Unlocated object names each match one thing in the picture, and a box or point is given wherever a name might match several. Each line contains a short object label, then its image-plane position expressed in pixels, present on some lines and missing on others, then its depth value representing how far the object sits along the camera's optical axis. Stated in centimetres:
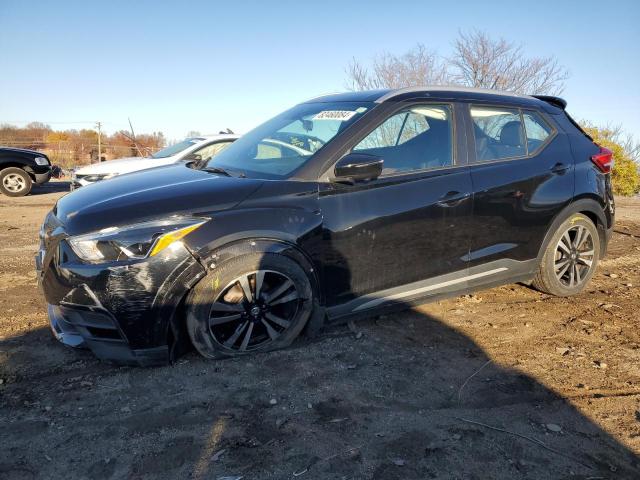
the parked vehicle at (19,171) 1139
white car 828
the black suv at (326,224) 271
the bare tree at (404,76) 1814
